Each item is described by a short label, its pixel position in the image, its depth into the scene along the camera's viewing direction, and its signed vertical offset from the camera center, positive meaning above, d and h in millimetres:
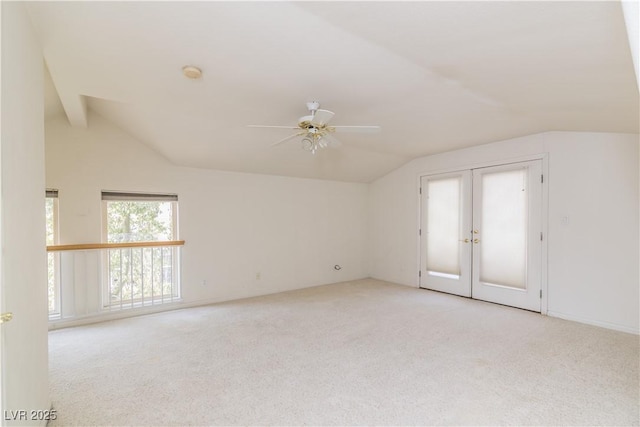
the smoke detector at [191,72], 2303 +1032
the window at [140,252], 4008 -568
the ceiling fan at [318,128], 2605 +741
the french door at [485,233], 4180 -376
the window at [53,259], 3648 -568
